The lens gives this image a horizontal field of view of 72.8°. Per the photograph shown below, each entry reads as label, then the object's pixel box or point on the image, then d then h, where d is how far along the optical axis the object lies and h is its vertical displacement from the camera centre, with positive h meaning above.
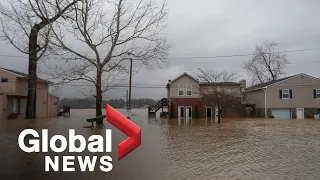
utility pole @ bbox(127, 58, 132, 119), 25.26 -0.76
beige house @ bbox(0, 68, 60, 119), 23.95 +0.61
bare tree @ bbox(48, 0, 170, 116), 15.75 +3.89
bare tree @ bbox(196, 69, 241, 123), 28.97 +1.20
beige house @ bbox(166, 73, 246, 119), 30.20 +0.38
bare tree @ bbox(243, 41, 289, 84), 38.99 +5.65
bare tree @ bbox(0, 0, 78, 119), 15.88 +5.61
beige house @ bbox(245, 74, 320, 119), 29.06 +0.51
